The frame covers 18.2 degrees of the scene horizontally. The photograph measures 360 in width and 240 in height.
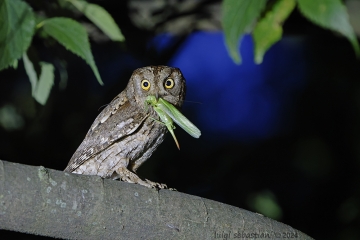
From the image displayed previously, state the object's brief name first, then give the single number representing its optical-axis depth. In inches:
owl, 277.0
